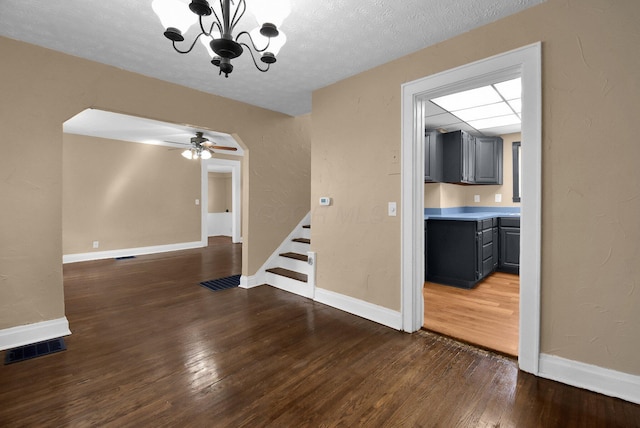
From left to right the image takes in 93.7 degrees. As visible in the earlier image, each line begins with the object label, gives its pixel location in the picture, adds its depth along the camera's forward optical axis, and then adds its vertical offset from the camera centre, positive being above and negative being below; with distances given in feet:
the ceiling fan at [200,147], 18.54 +4.14
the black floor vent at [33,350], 7.29 -3.54
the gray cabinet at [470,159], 15.10 +2.84
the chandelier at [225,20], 4.63 +3.08
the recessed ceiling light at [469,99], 10.27 +4.12
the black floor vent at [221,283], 13.11 -3.26
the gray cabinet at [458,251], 12.96 -1.79
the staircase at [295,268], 12.09 -2.53
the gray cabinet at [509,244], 15.07 -1.67
